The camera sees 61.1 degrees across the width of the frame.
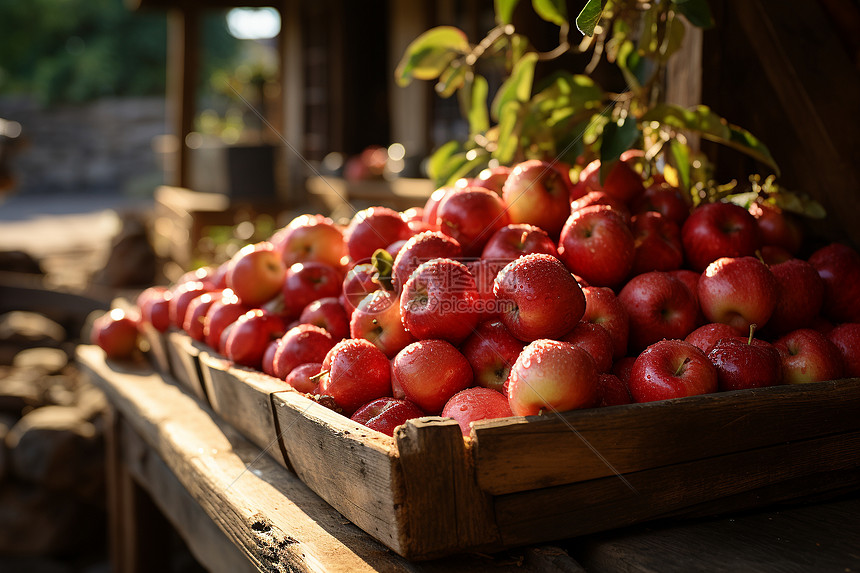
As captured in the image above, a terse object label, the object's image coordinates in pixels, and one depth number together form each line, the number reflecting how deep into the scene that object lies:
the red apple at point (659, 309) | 1.35
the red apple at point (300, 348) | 1.44
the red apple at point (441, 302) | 1.26
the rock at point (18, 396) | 3.75
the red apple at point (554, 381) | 1.00
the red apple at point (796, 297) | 1.40
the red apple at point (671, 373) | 1.11
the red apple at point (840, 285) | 1.47
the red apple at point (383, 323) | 1.39
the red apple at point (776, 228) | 1.66
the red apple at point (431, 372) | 1.21
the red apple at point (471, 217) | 1.55
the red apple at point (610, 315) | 1.31
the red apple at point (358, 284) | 1.49
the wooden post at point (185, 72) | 6.62
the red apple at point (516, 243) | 1.42
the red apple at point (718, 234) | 1.50
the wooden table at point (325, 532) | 0.97
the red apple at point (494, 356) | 1.26
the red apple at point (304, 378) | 1.38
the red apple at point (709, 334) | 1.28
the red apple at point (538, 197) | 1.58
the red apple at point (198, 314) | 1.84
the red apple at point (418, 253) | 1.39
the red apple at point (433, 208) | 1.72
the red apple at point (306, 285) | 1.66
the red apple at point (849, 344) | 1.27
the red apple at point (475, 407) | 1.12
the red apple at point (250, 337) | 1.57
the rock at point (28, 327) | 4.75
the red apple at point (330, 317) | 1.54
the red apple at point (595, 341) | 1.21
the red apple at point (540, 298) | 1.17
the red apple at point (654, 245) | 1.51
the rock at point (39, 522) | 3.20
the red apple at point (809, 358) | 1.22
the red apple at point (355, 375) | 1.27
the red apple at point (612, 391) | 1.15
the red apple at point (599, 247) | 1.41
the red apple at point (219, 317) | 1.72
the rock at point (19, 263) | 5.98
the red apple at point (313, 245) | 1.80
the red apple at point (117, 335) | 2.20
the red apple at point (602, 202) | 1.59
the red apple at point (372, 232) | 1.63
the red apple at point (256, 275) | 1.74
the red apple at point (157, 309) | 2.07
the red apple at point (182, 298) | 1.99
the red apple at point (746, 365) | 1.15
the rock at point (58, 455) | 3.21
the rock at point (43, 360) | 4.30
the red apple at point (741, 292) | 1.31
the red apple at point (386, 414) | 1.16
